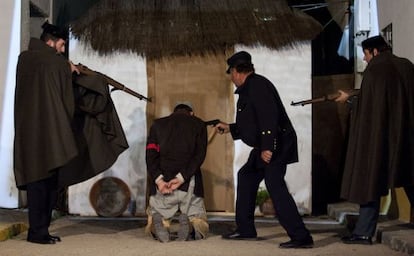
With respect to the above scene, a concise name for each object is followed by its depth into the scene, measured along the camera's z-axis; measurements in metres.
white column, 7.33
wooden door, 8.00
